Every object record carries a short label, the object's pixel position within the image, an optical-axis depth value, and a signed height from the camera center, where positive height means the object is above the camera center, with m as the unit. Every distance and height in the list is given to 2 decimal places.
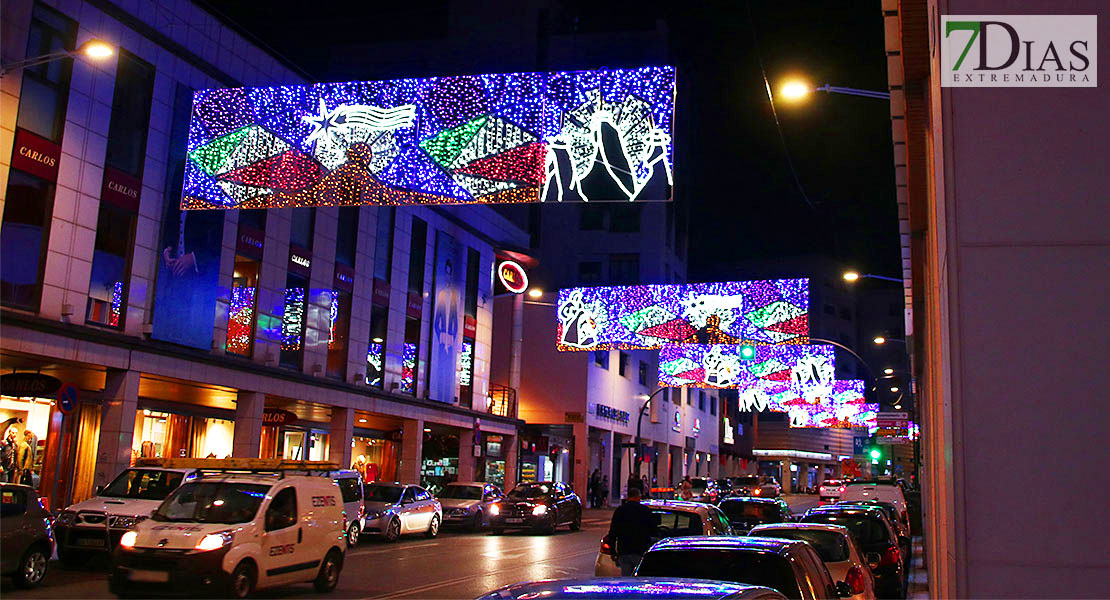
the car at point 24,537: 14.52 -1.30
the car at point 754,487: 53.50 -0.42
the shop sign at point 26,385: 21.97 +1.37
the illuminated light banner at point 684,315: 34.28 +5.58
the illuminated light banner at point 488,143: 17.00 +5.58
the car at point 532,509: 33.16 -1.31
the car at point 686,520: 15.88 -0.69
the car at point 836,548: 11.99 -0.81
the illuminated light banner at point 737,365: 39.78 +4.56
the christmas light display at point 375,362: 37.28 +3.74
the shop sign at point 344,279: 35.06 +6.36
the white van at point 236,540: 13.83 -1.20
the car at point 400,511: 28.23 -1.36
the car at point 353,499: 25.89 -0.96
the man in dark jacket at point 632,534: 12.26 -0.73
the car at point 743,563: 8.47 -0.73
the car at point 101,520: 17.61 -1.21
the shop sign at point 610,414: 57.97 +3.52
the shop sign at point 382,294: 37.66 +6.35
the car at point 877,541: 16.33 -0.93
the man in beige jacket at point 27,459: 24.62 -0.28
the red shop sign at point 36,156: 22.22 +6.55
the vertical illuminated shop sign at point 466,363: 44.75 +4.63
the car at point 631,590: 4.84 -0.57
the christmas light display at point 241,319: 29.77 +4.07
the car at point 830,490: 41.53 -0.33
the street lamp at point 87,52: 16.94 +6.79
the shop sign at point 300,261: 32.34 +6.42
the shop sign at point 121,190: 24.79 +6.50
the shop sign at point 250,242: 29.64 +6.37
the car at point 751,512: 21.69 -0.71
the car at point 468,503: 34.50 -1.24
